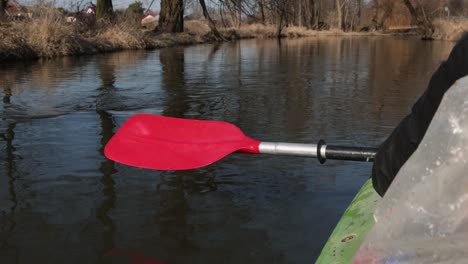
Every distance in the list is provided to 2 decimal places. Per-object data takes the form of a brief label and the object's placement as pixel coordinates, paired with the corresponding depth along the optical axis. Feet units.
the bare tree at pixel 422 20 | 92.88
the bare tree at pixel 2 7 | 38.09
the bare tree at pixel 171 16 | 68.03
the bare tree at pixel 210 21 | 60.32
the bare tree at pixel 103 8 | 57.77
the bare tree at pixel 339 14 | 138.00
